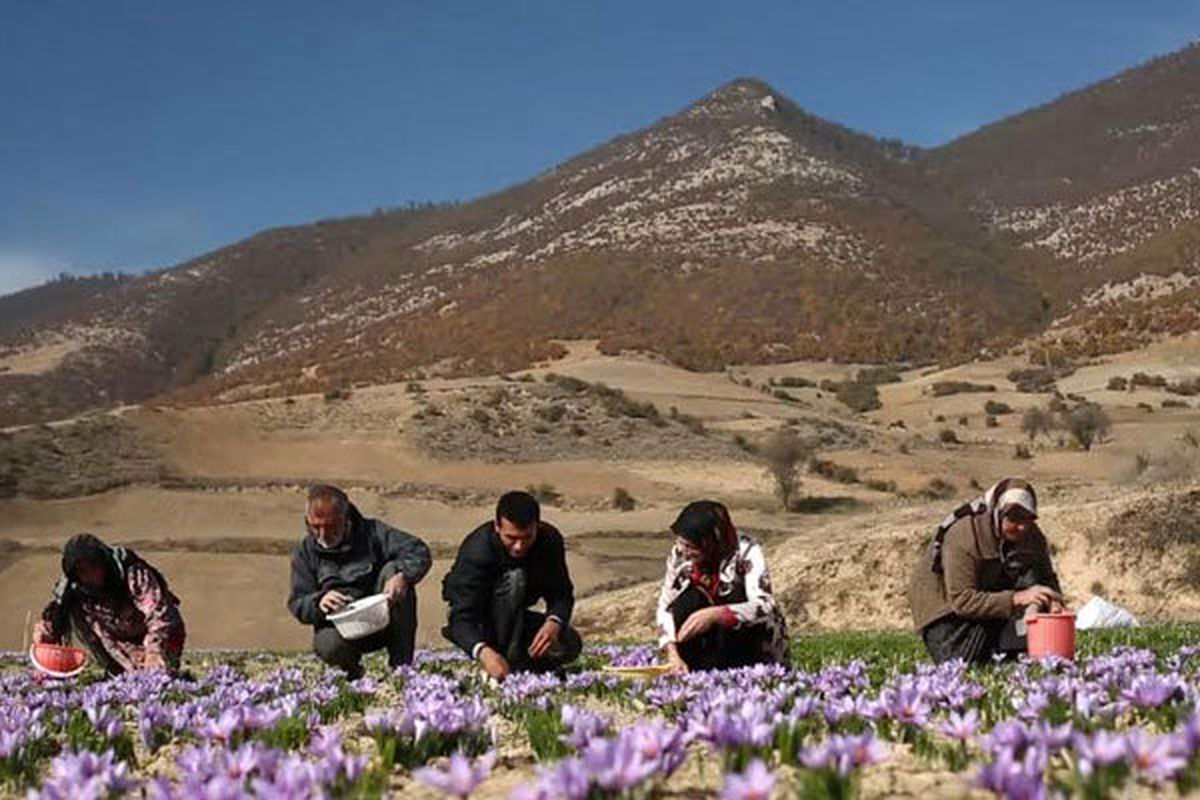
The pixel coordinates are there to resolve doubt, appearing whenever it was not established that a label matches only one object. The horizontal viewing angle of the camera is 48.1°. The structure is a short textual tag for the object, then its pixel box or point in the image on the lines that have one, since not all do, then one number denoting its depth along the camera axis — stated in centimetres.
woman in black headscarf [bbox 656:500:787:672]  784
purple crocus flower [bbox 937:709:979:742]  417
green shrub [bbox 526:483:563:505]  4862
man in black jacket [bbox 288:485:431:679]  908
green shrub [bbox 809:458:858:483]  5403
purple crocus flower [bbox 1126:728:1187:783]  337
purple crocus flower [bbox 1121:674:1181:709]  462
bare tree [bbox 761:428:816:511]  4625
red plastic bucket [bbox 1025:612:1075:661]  758
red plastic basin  920
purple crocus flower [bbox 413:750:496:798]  329
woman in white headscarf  808
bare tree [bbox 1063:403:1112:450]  5869
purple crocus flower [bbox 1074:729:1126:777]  334
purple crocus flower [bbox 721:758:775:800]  303
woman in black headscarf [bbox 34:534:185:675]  921
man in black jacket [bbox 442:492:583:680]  824
